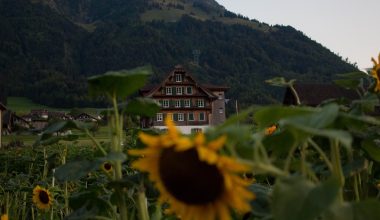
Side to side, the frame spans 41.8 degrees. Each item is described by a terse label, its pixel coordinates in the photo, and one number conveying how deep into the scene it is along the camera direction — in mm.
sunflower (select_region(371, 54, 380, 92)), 1001
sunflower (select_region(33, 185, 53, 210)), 2648
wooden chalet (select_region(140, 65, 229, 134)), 38000
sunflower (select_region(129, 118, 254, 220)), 499
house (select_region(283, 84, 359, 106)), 32281
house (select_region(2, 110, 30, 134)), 43375
